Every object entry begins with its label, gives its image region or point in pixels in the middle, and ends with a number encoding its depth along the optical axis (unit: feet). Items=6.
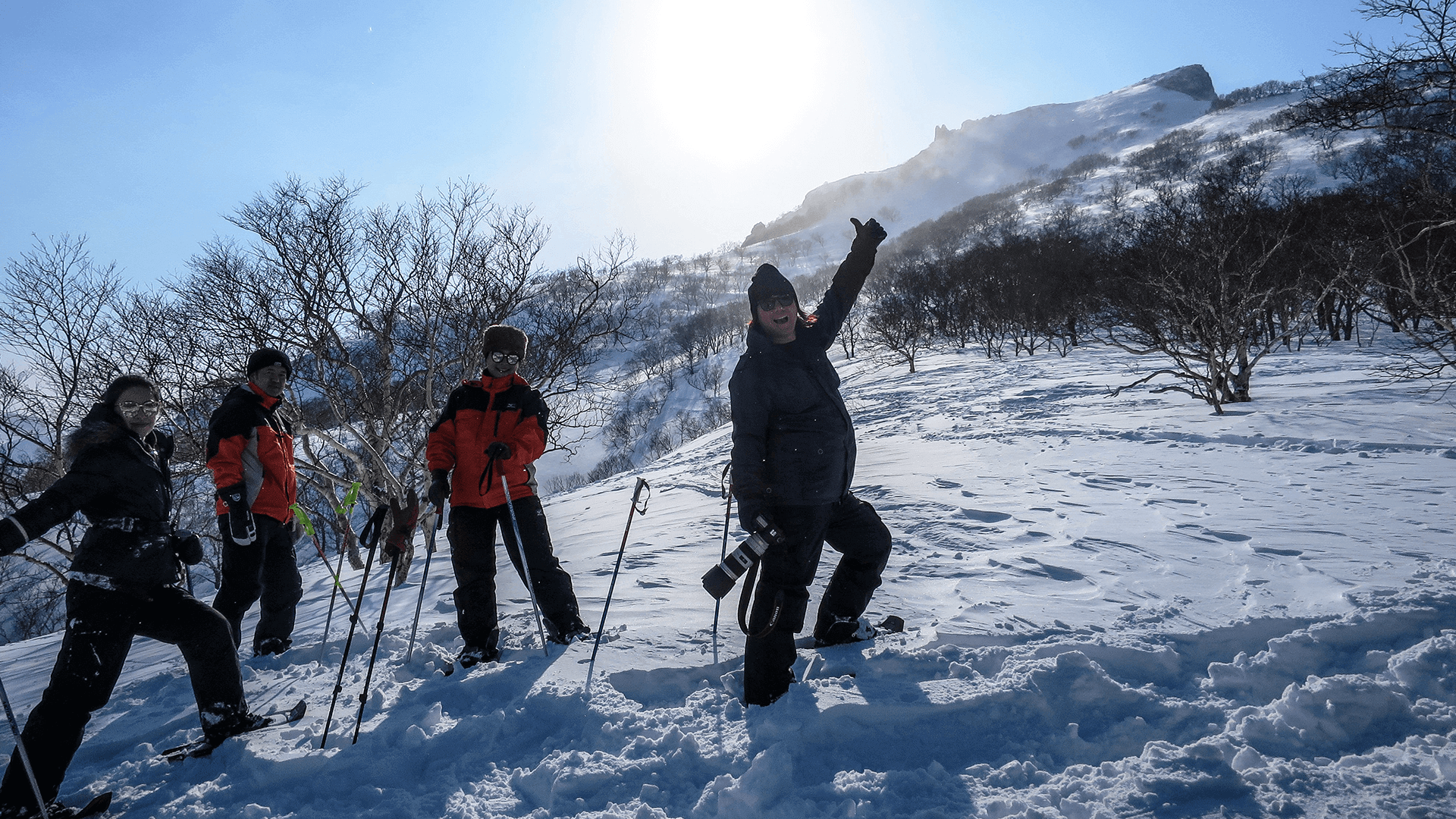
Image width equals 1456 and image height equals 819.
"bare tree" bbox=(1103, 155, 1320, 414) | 33.06
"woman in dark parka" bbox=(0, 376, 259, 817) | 7.05
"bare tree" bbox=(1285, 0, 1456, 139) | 16.60
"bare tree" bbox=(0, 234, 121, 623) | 26.40
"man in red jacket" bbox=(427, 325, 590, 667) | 10.53
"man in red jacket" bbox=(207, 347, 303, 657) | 11.06
